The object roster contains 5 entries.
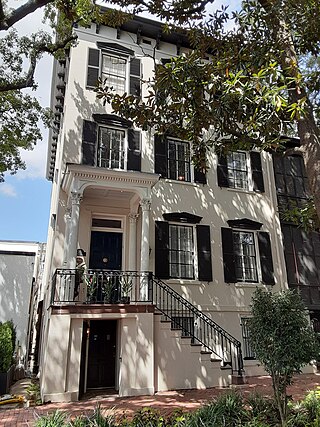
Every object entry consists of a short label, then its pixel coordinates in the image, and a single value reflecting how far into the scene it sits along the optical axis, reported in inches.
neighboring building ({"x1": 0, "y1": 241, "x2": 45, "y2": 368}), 598.9
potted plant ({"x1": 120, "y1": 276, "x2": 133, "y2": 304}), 358.1
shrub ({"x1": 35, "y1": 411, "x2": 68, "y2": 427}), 168.8
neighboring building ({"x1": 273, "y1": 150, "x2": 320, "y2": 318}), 510.0
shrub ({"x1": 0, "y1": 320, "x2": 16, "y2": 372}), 373.1
